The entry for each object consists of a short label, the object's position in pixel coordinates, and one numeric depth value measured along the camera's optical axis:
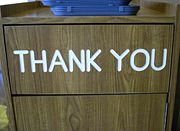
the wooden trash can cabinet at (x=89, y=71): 0.52
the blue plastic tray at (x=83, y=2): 0.53
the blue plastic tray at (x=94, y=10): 0.53
